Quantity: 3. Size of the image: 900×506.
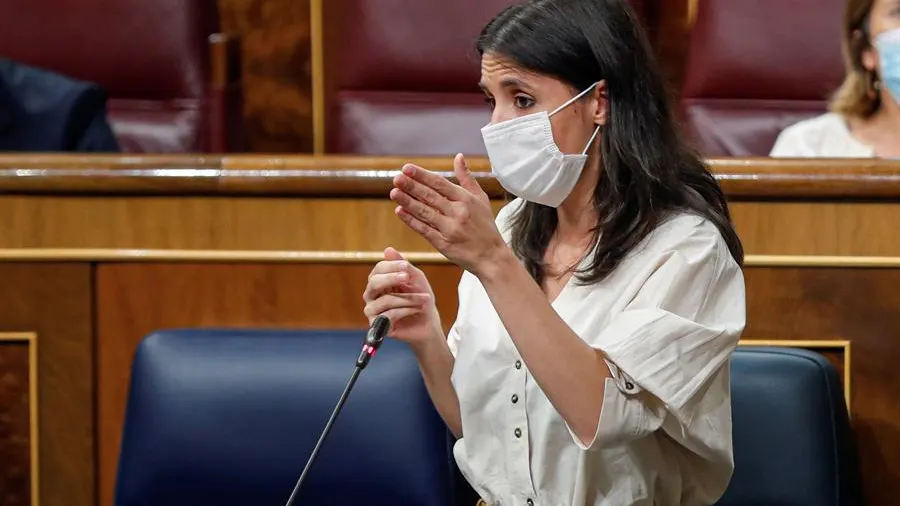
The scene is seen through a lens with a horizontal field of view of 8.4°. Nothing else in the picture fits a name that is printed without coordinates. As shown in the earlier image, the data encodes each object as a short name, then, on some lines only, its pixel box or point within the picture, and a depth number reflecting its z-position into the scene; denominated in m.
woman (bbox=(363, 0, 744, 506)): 7.52
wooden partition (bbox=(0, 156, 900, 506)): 8.01
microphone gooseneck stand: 7.45
